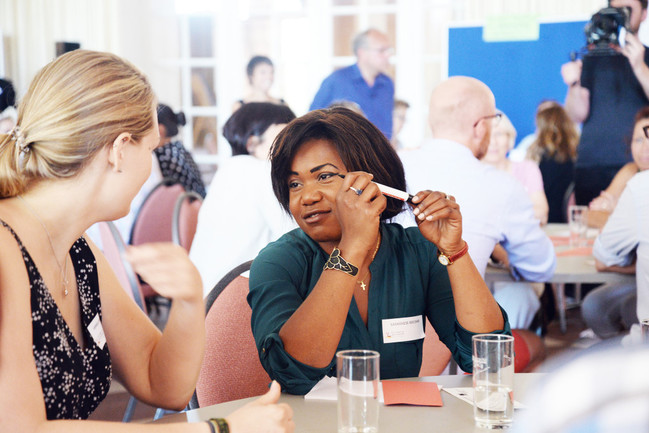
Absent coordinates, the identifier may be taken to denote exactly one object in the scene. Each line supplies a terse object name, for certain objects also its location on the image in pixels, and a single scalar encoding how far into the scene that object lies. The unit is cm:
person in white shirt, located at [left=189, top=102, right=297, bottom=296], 289
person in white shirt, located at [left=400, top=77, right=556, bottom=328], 259
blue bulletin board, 580
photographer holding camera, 523
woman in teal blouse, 137
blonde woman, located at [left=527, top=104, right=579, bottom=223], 538
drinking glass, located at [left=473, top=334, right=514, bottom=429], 114
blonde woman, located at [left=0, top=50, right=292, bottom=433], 105
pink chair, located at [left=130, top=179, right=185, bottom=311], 378
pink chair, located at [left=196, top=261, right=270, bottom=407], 160
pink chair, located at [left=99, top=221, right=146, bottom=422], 280
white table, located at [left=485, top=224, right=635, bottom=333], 279
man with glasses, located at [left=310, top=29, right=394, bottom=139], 618
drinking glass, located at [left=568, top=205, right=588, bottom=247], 351
